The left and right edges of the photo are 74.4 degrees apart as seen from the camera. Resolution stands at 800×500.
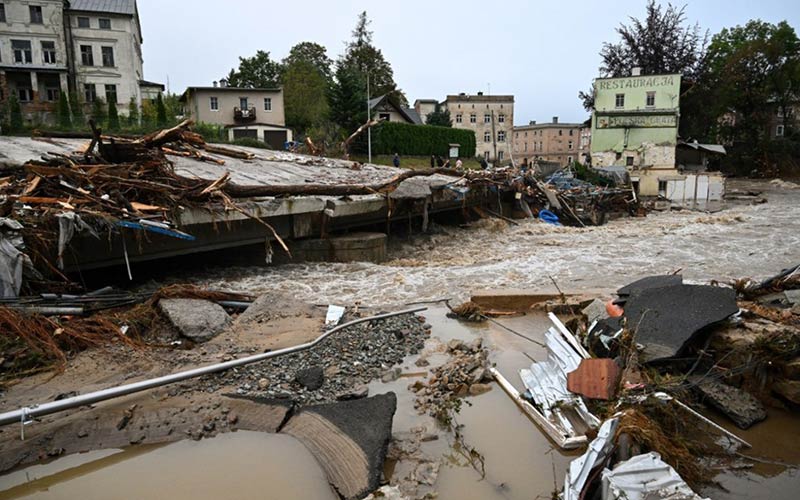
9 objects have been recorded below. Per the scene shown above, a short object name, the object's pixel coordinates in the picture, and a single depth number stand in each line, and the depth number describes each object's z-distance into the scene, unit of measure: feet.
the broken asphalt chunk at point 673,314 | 17.88
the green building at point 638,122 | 140.67
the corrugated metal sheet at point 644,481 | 10.88
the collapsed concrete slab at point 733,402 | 15.94
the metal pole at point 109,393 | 13.71
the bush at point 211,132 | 103.89
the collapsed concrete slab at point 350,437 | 13.10
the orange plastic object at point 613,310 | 21.40
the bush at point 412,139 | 130.93
